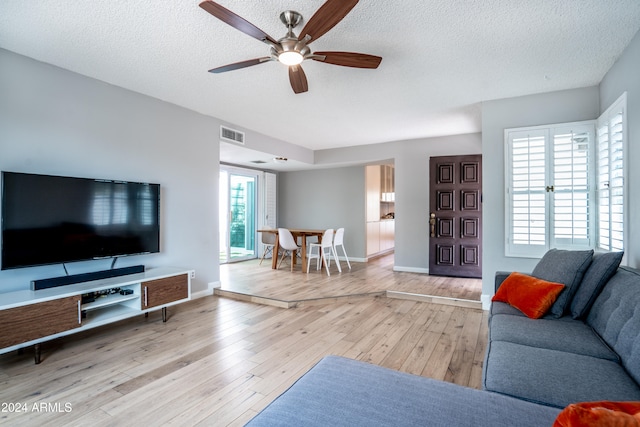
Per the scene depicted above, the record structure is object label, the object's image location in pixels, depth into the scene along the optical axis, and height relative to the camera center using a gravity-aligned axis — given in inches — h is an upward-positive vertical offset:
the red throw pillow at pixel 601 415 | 31.3 -20.7
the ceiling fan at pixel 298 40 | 70.0 +44.7
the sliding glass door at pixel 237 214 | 260.2 -2.1
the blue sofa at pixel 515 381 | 42.9 -27.6
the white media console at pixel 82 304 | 90.7 -31.9
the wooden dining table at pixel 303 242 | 225.3 -21.7
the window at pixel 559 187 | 122.4 +11.0
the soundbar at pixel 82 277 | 104.9 -24.1
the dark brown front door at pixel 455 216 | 205.9 -2.1
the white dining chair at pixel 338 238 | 226.4 -18.7
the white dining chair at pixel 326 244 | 217.9 -21.9
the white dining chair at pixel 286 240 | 222.9 -19.8
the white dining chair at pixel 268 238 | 245.7 -20.7
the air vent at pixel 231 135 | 183.5 +45.5
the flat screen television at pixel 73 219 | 101.9 -2.9
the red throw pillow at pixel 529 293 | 86.7 -23.4
